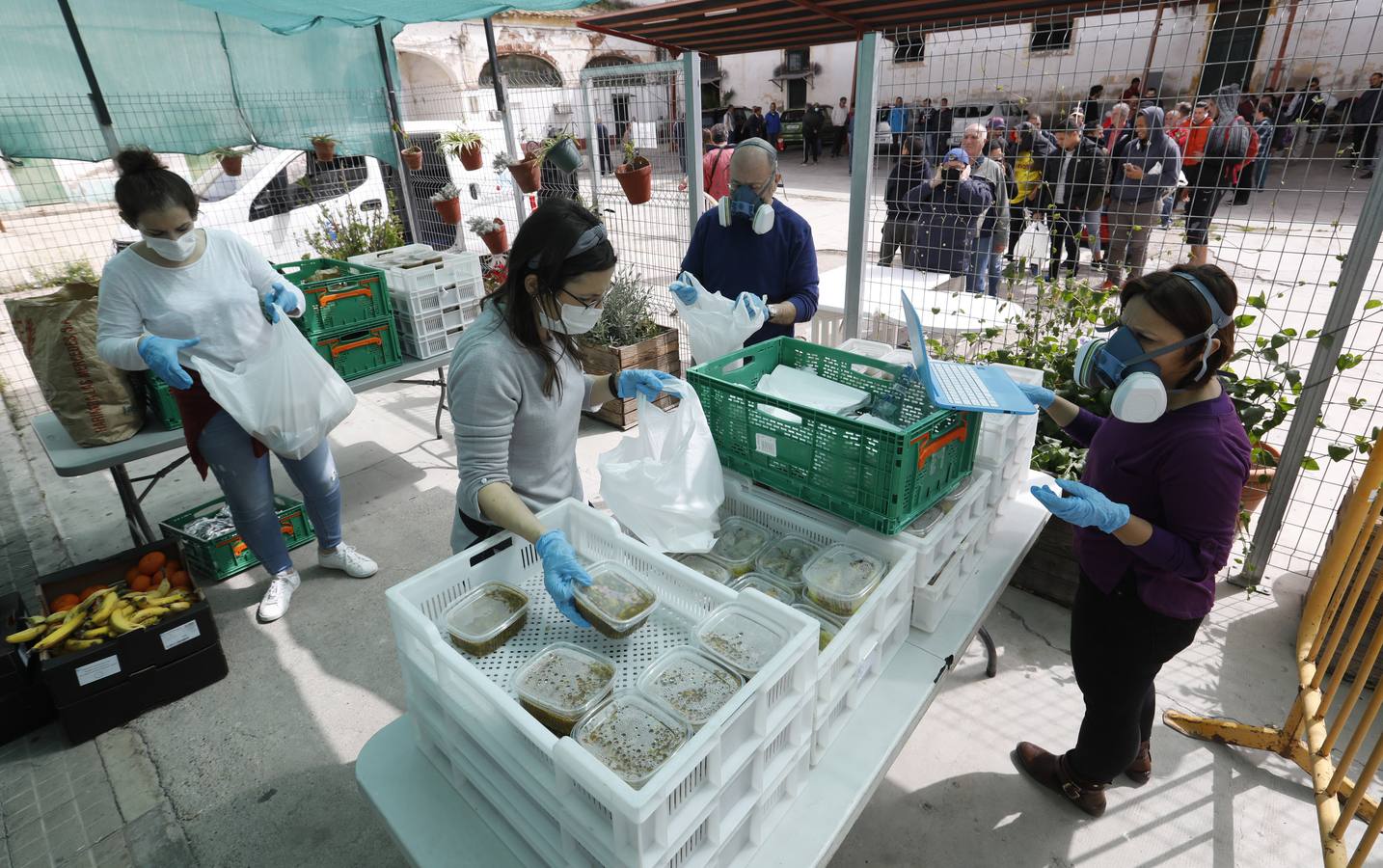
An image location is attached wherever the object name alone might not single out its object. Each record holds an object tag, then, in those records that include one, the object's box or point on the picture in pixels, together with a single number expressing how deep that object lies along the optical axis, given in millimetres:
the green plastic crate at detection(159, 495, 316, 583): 3566
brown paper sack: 3018
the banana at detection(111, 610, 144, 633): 2697
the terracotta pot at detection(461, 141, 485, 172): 5789
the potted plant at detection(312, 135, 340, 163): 6184
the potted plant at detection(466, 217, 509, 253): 5676
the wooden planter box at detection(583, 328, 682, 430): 4992
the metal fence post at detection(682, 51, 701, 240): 4316
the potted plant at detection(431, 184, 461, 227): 5746
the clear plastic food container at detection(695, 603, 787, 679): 1375
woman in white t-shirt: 2574
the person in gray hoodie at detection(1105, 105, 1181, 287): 4840
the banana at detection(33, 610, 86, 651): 2625
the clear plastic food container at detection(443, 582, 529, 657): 1428
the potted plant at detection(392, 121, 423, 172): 6617
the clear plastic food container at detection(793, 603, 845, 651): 1580
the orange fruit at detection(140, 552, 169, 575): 3066
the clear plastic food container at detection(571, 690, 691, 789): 1186
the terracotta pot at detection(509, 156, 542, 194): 5492
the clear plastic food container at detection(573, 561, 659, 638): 1446
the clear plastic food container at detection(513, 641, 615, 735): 1267
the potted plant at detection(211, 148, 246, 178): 5945
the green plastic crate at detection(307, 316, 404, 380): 3959
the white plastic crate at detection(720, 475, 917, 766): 1455
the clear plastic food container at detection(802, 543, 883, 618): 1659
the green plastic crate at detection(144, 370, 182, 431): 3350
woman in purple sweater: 1570
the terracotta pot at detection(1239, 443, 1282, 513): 3141
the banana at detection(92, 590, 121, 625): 2766
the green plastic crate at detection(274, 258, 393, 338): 3861
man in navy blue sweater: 3211
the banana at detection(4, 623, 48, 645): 2633
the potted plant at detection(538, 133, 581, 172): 4988
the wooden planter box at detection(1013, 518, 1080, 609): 3182
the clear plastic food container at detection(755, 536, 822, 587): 1852
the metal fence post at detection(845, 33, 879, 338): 3459
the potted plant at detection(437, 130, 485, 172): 5773
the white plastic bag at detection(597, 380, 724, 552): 1851
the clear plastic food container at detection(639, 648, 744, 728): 1293
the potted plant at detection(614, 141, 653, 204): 4691
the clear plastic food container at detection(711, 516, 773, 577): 1867
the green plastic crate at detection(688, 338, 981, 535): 1735
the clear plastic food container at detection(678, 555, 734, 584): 1812
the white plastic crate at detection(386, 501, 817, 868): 1054
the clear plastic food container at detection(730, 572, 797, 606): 1746
